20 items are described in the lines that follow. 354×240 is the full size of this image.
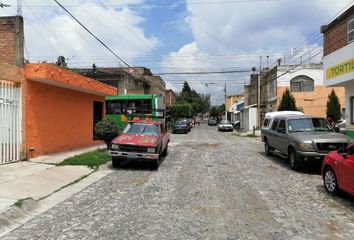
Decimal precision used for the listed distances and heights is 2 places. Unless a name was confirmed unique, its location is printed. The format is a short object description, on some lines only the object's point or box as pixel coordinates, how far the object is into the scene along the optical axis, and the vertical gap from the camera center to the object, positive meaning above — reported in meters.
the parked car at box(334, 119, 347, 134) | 20.79 -0.40
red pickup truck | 13.96 -0.86
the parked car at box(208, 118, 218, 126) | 95.82 -0.54
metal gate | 13.73 -0.06
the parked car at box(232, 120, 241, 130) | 65.94 -0.87
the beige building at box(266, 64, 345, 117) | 43.75 +3.67
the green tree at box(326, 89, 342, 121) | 36.88 +1.22
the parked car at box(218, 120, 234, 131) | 56.56 -1.01
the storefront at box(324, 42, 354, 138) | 18.38 +2.23
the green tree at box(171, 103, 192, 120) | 73.63 +1.67
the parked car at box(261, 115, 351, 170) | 13.55 -0.67
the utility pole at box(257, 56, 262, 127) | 49.19 +1.88
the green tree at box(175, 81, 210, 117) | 106.53 +6.00
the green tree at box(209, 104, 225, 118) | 120.90 +2.64
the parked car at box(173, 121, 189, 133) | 48.41 -0.97
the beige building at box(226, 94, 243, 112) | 101.07 +5.25
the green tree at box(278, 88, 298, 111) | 40.41 +1.66
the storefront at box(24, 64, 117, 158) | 15.45 +0.55
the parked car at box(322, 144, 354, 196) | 8.74 -1.18
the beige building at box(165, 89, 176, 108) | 89.75 +5.37
